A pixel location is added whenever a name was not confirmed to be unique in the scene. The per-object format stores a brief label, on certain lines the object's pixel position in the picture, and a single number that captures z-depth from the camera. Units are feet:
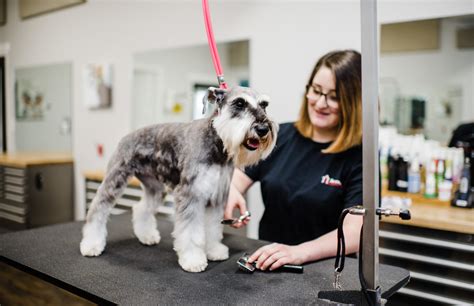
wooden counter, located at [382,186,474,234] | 6.29
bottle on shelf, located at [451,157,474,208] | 7.29
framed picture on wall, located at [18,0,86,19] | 14.96
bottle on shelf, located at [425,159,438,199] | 7.77
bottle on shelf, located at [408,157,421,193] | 8.02
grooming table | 3.34
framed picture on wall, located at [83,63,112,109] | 13.62
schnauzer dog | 3.64
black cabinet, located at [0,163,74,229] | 13.15
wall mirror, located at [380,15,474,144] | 8.65
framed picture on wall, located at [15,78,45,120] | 16.55
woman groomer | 5.18
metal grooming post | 2.82
